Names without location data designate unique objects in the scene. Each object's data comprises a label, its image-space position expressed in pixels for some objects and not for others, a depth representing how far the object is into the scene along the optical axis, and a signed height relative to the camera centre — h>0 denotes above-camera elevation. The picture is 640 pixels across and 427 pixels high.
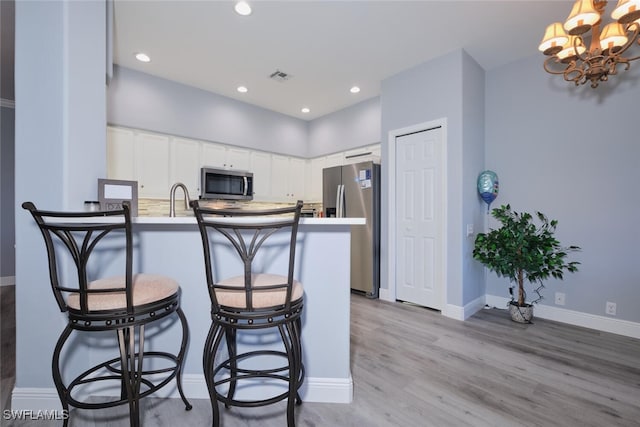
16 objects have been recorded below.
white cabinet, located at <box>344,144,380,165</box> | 4.50 +1.00
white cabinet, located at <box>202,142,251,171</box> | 4.31 +0.93
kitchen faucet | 1.89 +0.09
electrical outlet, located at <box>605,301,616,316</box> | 2.69 -0.89
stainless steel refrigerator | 3.84 +0.01
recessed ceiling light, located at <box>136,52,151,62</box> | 3.29 +1.86
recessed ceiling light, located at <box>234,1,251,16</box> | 2.45 +1.81
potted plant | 2.78 -0.38
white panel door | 3.25 -0.04
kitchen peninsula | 1.66 -0.44
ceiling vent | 3.70 +1.84
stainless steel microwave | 4.15 +0.47
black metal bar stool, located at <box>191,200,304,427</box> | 1.18 -0.39
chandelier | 1.80 +1.26
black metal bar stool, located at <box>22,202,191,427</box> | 1.18 -0.38
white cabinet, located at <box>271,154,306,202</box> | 5.11 +0.69
